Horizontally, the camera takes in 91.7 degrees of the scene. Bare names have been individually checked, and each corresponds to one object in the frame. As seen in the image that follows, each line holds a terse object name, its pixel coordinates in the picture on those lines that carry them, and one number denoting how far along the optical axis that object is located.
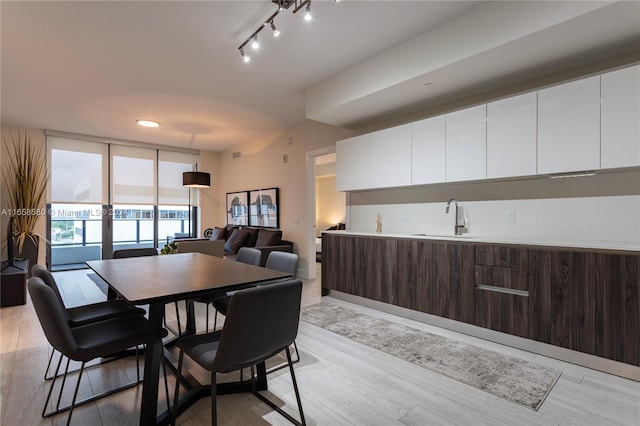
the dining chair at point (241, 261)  2.43
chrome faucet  3.45
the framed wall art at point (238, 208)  7.07
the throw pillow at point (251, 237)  6.08
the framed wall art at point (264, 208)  6.18
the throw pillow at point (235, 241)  6.07
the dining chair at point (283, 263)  2.42
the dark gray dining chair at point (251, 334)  1.40
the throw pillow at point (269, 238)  5.63
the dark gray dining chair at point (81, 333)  1.51
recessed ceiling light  5.37
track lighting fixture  2.34
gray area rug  2.07
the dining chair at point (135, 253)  3.16
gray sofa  5.57
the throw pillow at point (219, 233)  6.92
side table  3.89
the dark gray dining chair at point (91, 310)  2.02
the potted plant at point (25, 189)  5.03
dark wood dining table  1.60
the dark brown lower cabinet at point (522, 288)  2.20
